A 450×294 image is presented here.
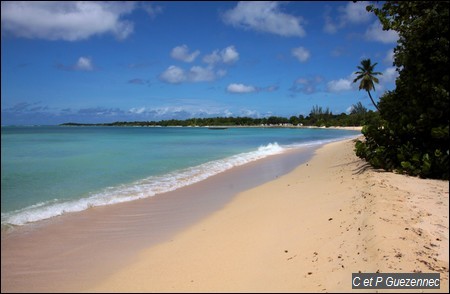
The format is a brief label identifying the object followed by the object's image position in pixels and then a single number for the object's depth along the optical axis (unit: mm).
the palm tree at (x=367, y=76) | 50438
